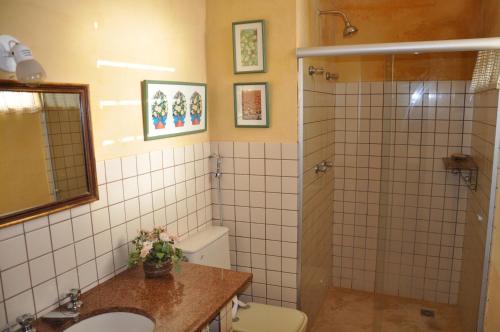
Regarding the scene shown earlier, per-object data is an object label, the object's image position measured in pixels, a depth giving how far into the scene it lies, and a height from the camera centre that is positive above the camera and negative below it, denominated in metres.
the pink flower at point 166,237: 2.11 -0.71
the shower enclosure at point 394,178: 2.90 -0.67
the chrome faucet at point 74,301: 1.78 -0.87
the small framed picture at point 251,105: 2.73 -0.05
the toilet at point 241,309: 2.49 -1.38
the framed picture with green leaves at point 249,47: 2.67 +0.33
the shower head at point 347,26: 3.19 +0.55
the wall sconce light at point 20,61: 1.47 +0.15
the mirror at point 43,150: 1.56 -0.20
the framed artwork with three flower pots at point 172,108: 2.29 -0.05
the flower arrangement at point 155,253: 2.05 -0.77
